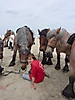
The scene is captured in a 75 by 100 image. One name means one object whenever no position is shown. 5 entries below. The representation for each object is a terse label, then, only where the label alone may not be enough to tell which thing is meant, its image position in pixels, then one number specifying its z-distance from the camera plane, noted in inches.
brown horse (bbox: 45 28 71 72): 116.8
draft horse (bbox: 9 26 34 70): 111.2
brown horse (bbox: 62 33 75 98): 91.1
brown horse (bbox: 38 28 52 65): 143.8
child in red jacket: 83.2
